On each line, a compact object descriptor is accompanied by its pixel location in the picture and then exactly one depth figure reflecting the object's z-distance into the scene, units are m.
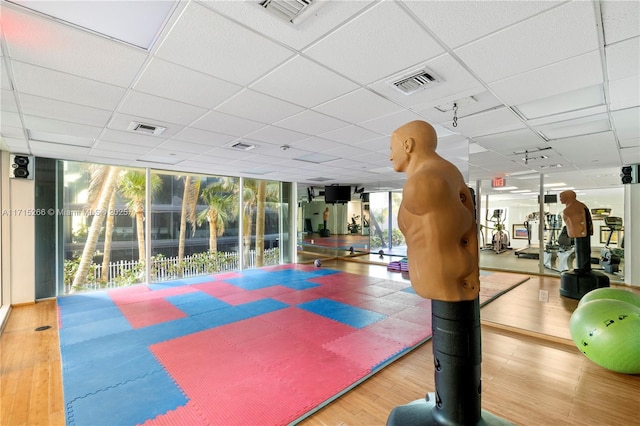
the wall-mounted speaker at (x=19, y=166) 4.94
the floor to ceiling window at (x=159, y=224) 6.05
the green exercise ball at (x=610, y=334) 2.64
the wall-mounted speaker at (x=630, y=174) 6.04
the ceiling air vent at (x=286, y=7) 1.56
